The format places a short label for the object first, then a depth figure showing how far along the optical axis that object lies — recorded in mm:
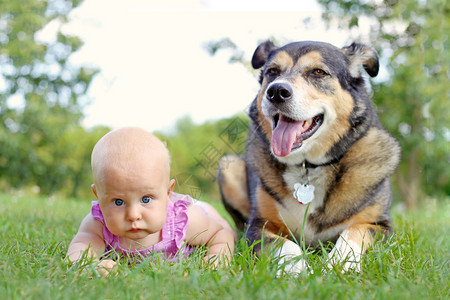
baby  2281
